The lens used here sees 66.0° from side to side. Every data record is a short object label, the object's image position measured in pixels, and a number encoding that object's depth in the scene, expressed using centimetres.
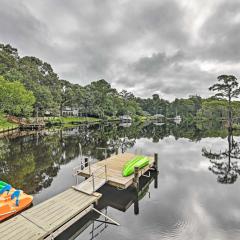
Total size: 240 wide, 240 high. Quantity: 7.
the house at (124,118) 8803
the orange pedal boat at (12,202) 777
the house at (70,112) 7914
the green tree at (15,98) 3775
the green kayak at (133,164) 1151
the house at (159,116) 12606
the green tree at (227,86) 4578
